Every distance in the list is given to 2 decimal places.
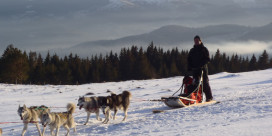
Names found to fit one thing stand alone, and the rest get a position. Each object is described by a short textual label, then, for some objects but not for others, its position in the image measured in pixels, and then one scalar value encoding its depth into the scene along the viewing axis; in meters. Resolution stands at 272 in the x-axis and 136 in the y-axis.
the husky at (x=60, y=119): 14.47
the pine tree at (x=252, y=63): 162.62
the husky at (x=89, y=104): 17.95
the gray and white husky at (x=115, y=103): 17.94
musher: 19.92
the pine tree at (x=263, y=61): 158.50
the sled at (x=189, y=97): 19.06
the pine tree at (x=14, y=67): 94.56
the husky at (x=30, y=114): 15.45
